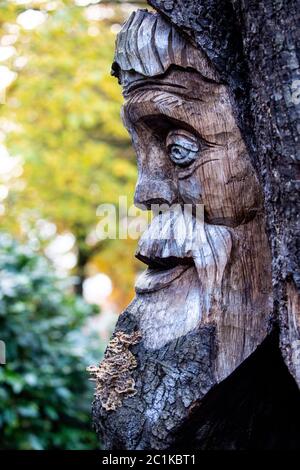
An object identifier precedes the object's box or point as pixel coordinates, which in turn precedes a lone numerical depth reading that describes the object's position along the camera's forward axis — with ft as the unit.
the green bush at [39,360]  7.16
